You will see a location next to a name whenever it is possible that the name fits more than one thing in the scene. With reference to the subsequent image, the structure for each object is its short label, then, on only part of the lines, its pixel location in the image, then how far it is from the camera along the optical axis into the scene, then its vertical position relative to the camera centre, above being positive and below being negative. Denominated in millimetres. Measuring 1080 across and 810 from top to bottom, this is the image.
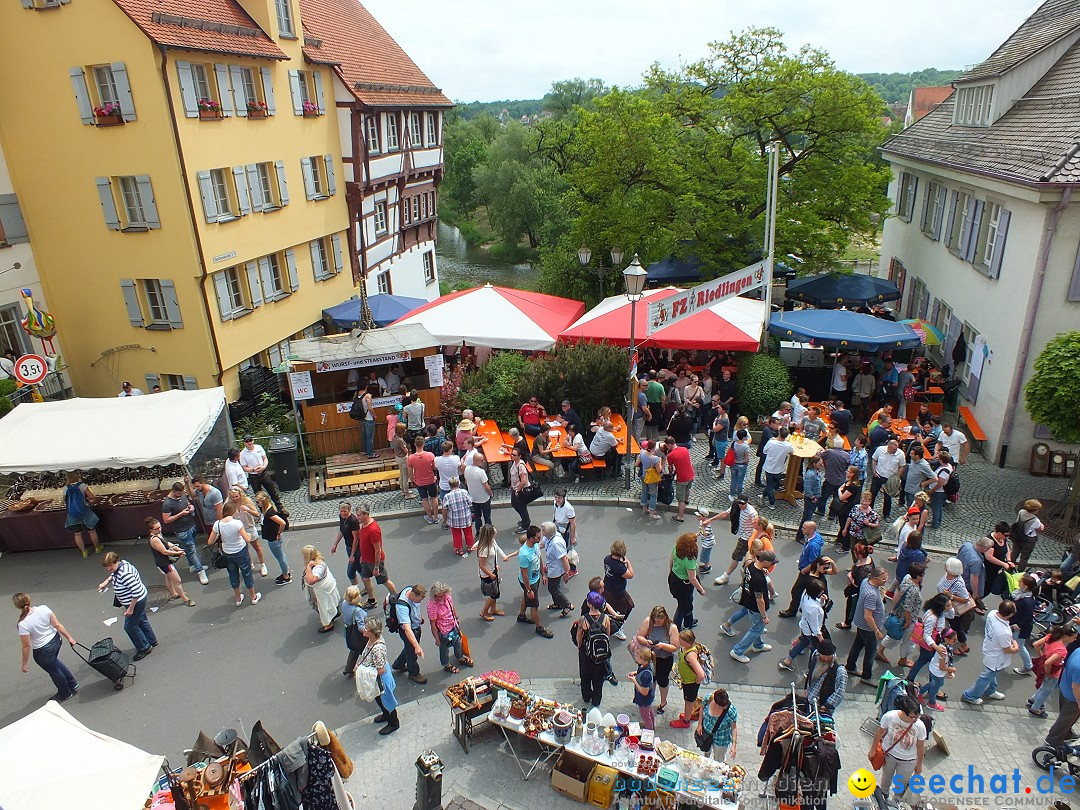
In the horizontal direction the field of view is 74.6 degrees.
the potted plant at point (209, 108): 16094 +898
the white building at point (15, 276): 16234 -2603
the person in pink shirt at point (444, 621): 7992 -5144
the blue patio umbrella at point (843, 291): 19969 -4359
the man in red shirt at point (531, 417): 13250 -4959
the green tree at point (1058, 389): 11062 -3989
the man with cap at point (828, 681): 6797 -5012
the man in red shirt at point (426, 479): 11594 -5221
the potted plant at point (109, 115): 15266 +780
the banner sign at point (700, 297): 11586 -2691
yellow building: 15086 -475
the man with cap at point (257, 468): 11914 -5164
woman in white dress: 8789 -5331
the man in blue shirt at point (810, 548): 8453 -4694
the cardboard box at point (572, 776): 6711 -5710
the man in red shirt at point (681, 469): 11383 -5110
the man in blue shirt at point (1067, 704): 6953 -5443
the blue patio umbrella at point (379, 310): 19047 -4311
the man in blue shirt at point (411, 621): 7805 -5010
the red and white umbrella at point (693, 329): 15172 -4045
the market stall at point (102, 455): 11328 -4511
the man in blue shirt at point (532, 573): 8867 -5188
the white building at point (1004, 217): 13109 -1954
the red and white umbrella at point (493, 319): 15797 -3887
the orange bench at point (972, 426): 14633 -5995
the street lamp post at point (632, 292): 11816 -2508
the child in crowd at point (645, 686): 7062 -5221
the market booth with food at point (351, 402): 13812 -5100
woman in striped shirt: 8750 -5148
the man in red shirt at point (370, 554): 9375 -5149
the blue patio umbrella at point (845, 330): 15117 -4175
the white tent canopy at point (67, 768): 5273 -4444
